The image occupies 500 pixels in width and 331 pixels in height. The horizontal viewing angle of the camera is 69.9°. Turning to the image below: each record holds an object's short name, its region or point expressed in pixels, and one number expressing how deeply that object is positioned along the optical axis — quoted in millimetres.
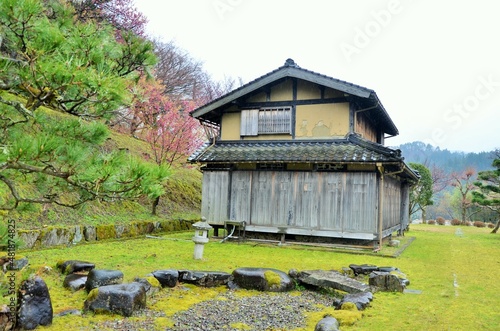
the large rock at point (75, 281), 5480
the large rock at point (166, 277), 5984
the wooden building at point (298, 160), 11031
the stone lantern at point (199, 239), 8203
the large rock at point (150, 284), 5496
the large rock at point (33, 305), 3914
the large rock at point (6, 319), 3801
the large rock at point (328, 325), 4016
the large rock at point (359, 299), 5064
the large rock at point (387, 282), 6191
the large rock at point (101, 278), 5250
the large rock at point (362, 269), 7574
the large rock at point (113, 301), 4602
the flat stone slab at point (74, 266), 6228
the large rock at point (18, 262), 5695
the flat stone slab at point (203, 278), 6297
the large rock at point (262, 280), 6219
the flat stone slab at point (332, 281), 5934
